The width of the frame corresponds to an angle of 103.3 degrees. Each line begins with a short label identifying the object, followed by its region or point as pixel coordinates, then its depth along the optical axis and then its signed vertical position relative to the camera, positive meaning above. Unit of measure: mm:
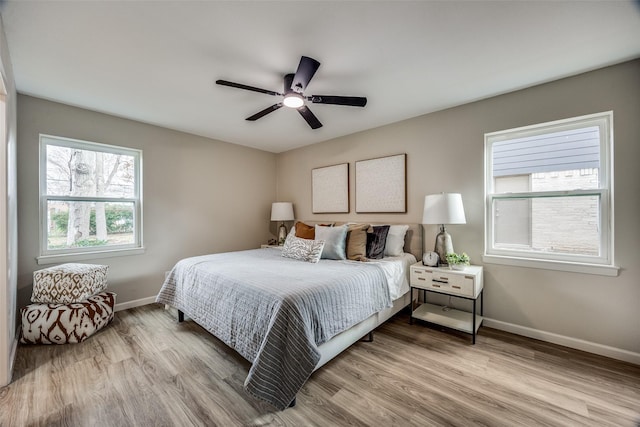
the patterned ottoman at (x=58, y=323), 2271 -988
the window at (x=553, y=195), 2188 +159
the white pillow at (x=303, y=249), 2826 -415
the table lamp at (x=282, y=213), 4457 +10
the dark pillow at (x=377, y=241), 2963 -336
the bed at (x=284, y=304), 1565 -725
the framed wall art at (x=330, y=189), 3912 +395
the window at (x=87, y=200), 2770 +182
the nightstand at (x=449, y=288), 2383 -756
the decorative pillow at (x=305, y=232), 3322 -245
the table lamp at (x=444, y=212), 2547 +5
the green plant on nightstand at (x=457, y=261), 2564 -492
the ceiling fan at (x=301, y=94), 1857 +974
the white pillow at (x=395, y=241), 3098 -348
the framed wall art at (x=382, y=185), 3322 +393
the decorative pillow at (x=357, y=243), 2882 -348
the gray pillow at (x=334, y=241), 2898 -327
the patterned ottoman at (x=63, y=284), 2424 -677
